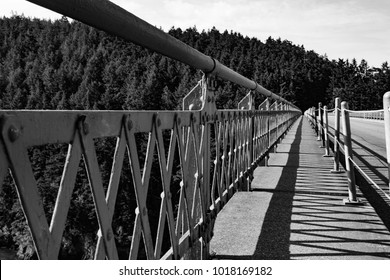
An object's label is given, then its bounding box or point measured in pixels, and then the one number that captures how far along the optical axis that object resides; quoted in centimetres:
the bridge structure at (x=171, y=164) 118
